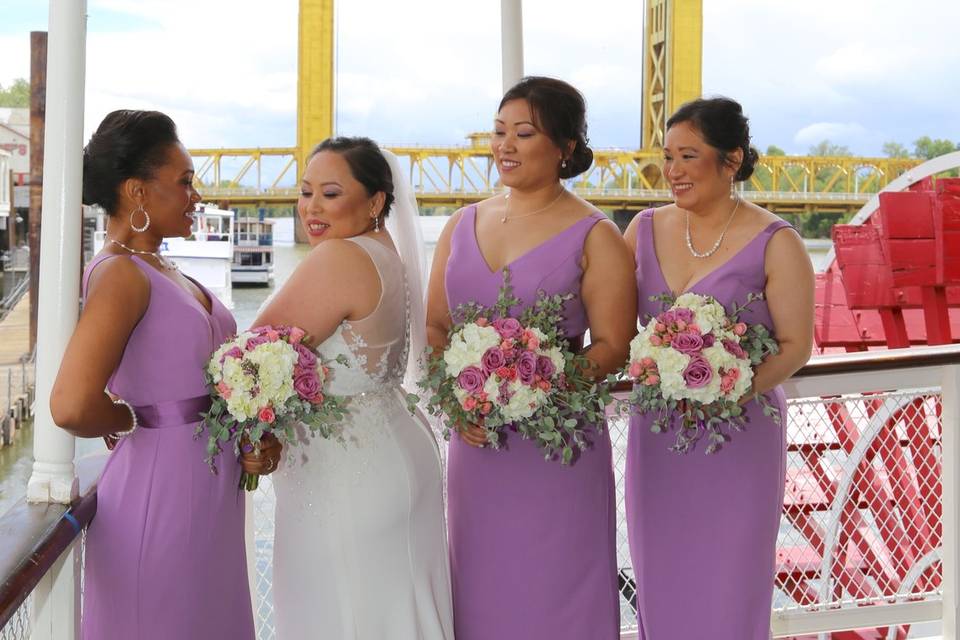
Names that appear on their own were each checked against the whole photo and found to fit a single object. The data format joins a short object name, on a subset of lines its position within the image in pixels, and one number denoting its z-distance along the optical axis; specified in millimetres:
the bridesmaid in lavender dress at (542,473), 2186
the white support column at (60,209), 1746
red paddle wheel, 7176
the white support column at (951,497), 2918
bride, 1949
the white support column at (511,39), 2695
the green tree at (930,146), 20219
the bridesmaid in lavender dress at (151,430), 1739
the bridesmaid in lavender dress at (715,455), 2254
